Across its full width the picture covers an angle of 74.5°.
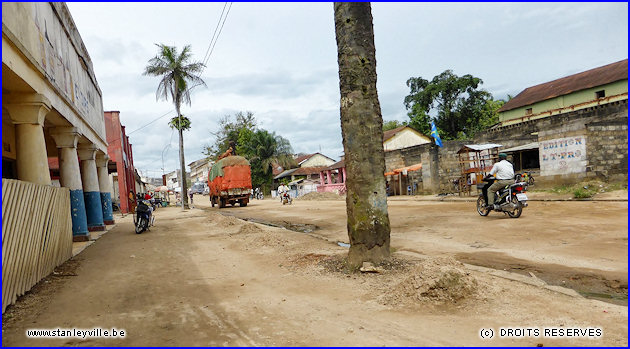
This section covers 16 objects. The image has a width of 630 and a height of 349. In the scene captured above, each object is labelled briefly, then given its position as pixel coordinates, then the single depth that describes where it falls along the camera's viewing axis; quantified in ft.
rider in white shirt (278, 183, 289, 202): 92.03
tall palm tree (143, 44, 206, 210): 92.07
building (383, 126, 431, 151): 138.62
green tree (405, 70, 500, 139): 127.75
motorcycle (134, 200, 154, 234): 40.70
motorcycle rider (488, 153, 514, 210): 33.35
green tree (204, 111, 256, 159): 184.55
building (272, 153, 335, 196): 149.99
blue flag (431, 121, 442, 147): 78.54
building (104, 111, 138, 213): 83.41
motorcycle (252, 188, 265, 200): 153.66
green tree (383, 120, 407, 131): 222.95
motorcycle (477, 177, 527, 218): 33.01
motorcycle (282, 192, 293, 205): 88.16
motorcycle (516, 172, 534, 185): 62.26
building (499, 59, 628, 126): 99.09
